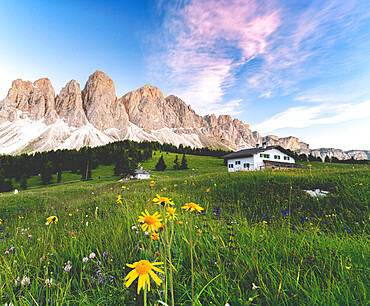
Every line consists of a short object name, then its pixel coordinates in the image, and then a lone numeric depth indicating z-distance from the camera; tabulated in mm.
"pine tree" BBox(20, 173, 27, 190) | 58259
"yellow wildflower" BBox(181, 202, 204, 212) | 1643
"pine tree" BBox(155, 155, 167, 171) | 66531
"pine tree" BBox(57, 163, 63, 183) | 63494
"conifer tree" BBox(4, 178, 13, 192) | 58300
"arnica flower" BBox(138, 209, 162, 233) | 1424
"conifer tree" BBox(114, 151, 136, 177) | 50281
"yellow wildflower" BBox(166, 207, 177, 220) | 1728
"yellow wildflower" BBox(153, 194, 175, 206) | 1582
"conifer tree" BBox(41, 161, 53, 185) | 61594
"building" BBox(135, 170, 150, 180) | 52750
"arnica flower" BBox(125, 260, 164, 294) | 998
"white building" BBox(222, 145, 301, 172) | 46906
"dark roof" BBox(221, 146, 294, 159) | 47225
